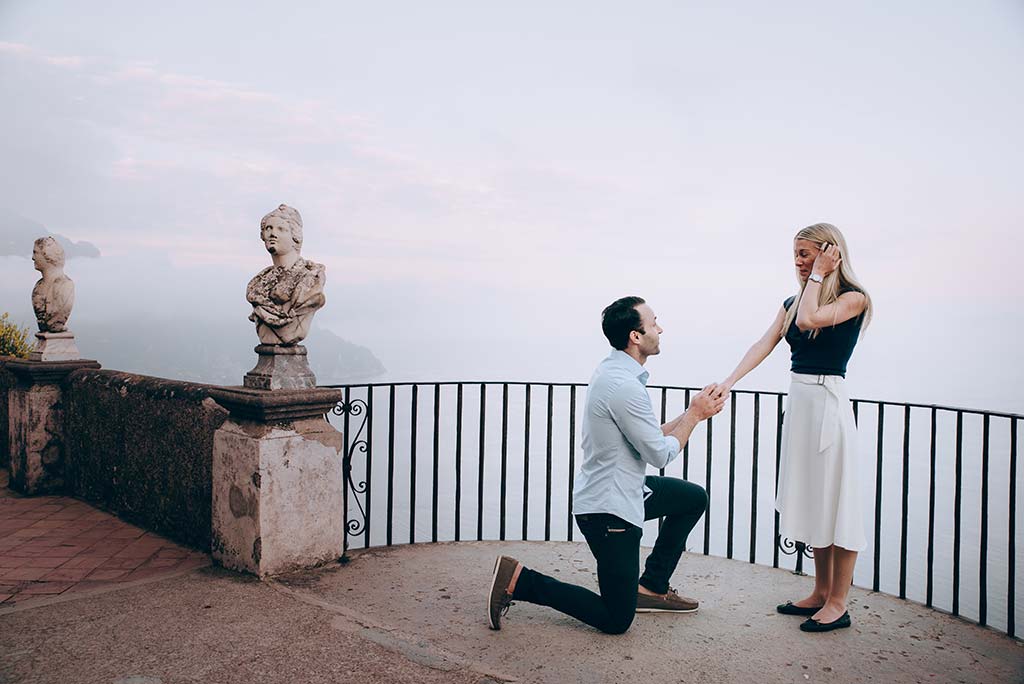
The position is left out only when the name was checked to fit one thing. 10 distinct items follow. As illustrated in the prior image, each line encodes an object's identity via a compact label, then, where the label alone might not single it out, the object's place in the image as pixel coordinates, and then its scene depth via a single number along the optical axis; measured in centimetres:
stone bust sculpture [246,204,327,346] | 394
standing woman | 325
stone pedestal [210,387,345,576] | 376
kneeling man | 307
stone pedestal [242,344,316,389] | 392
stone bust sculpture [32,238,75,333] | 597
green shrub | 802
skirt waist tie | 326
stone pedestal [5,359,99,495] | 581
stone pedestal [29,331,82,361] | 591
